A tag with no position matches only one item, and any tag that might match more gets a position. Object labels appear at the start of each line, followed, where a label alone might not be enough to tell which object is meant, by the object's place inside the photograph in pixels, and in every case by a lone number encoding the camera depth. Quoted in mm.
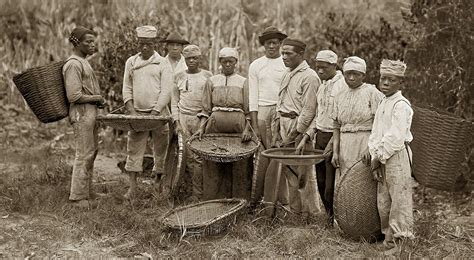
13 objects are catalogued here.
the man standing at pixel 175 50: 8601
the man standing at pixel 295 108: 6871
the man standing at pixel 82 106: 7395
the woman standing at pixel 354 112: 6281
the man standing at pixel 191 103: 7742
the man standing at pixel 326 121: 6617
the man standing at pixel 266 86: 7367
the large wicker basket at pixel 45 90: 7266
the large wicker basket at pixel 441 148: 6508
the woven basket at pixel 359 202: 6215
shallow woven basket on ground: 6270
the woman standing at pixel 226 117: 7316
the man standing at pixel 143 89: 7961
